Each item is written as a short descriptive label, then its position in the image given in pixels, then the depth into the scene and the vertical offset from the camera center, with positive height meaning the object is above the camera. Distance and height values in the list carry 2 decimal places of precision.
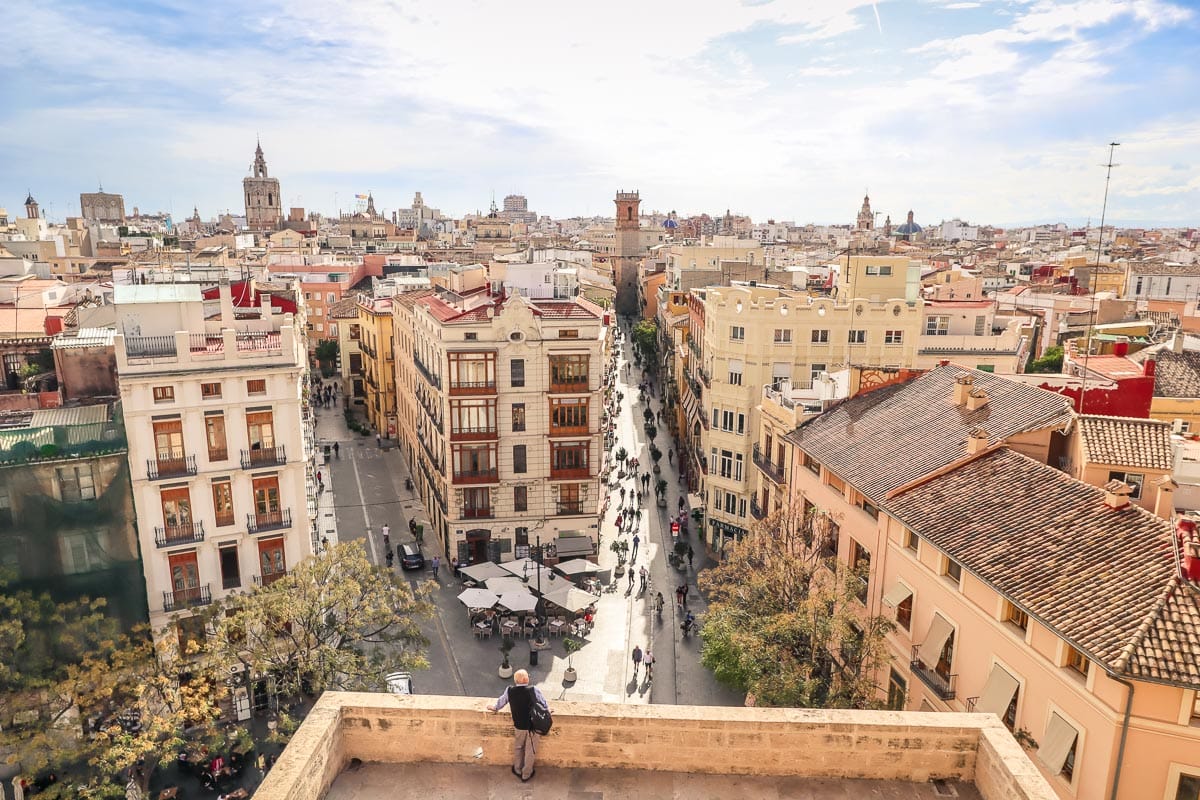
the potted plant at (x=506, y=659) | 33.34 -17.51
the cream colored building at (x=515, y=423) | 40.09 -9.33
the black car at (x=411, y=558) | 43.09 -16.88
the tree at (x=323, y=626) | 25.70 -12.61
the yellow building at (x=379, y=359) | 64.56 -9.93
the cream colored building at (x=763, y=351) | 42.56 -6.04
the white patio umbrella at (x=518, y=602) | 36.16 -16.10
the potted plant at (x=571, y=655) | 32.91 -17.53
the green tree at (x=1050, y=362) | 52.16 -8.05
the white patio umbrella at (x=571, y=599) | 36.78 -16.34
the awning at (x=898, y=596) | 23.16 -10.13
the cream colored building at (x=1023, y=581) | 15.91 -7.74
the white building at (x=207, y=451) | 28.77 -7.77
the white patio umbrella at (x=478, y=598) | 36.16 -16.00
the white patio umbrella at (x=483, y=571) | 39.16 -16.03
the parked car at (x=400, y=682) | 29.05 -15.89
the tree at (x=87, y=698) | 22.88 -13.70
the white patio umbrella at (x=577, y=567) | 40.19 -16.17
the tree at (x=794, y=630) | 22.36 -11.42
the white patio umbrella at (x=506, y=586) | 37.50 -16.01
